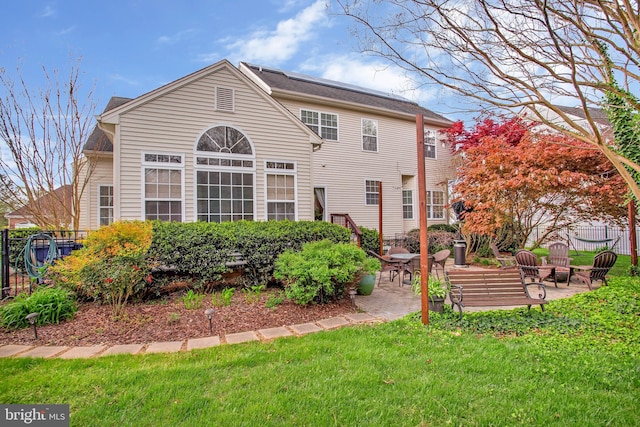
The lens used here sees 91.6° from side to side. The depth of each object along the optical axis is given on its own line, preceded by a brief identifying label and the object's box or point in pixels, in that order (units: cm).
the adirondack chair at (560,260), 777
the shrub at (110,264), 510
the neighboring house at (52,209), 1017
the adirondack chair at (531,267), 739
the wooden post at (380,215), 1033
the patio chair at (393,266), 767
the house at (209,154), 779
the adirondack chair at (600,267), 677
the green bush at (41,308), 441
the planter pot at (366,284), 646
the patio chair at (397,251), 906
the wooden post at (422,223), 444
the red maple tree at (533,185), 850
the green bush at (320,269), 514
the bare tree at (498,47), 379
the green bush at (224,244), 617
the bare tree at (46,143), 972
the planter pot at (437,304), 496
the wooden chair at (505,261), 877
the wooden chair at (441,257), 805
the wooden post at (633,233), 826
